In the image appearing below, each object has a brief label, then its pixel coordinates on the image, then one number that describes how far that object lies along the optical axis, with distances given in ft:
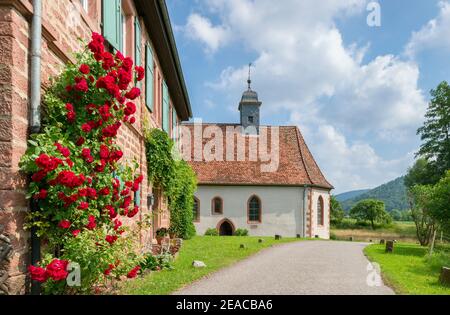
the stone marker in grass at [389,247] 52.90
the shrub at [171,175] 37.37
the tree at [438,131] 99.71
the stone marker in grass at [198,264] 31.76
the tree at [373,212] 181.37
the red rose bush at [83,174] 14.34
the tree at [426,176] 99.04
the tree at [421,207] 60.56
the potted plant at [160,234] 41.16
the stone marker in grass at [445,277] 29.71
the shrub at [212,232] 88.28
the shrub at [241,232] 88.84
